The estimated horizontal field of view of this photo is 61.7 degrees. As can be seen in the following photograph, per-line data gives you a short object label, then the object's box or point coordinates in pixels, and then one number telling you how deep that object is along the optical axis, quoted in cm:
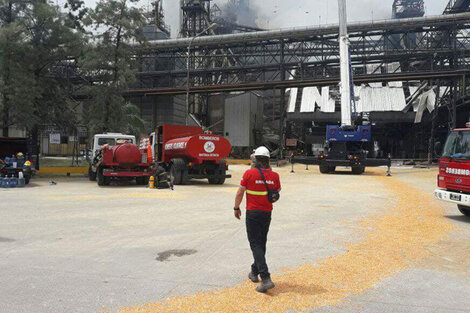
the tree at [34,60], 2086
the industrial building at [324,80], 4097
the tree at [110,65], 2494
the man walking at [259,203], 489
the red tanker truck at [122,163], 1706
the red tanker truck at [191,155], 1745
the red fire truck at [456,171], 956
